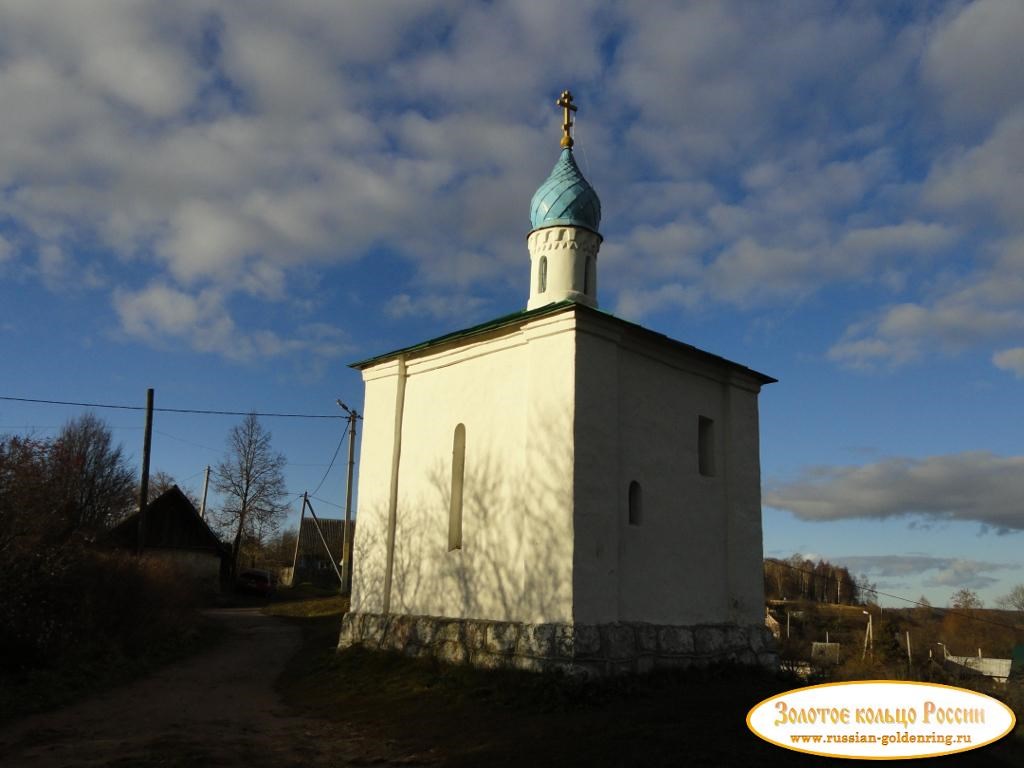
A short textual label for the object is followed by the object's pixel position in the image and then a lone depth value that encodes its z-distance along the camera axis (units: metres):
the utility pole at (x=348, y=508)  29.58
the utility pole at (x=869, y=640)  36.25
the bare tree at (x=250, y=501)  41.62
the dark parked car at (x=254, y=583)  35.81
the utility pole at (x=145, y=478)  23.80
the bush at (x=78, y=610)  12.95
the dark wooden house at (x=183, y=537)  32.31
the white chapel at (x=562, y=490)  11.59
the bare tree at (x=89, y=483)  16.88
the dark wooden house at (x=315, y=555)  46.06
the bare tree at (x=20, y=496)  13.50
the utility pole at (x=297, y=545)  45.49
